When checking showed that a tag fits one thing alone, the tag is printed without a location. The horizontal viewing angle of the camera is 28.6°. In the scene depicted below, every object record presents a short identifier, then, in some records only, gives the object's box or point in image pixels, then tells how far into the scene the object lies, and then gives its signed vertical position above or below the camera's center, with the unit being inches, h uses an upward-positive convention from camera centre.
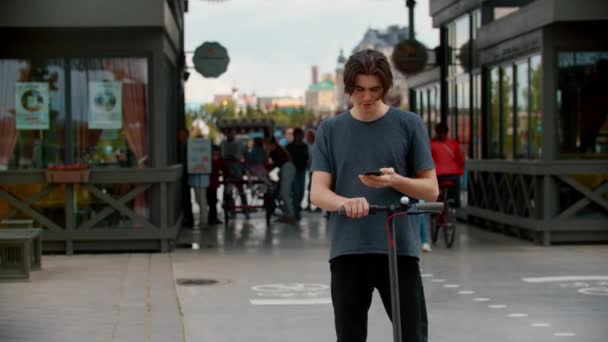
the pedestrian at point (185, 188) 788.0 -36.7
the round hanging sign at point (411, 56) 923.4 +56.7
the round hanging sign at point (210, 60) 807.1 +49.0
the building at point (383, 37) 5467.5 +442.0
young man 192.5 -10.0
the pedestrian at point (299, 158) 895.7 -20.5
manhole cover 468.4 -59.6
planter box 583.2 -20.4
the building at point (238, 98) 6919.3 +208.7
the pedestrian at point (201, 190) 777.6 -38.8
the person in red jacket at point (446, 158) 629.9 -15.5
